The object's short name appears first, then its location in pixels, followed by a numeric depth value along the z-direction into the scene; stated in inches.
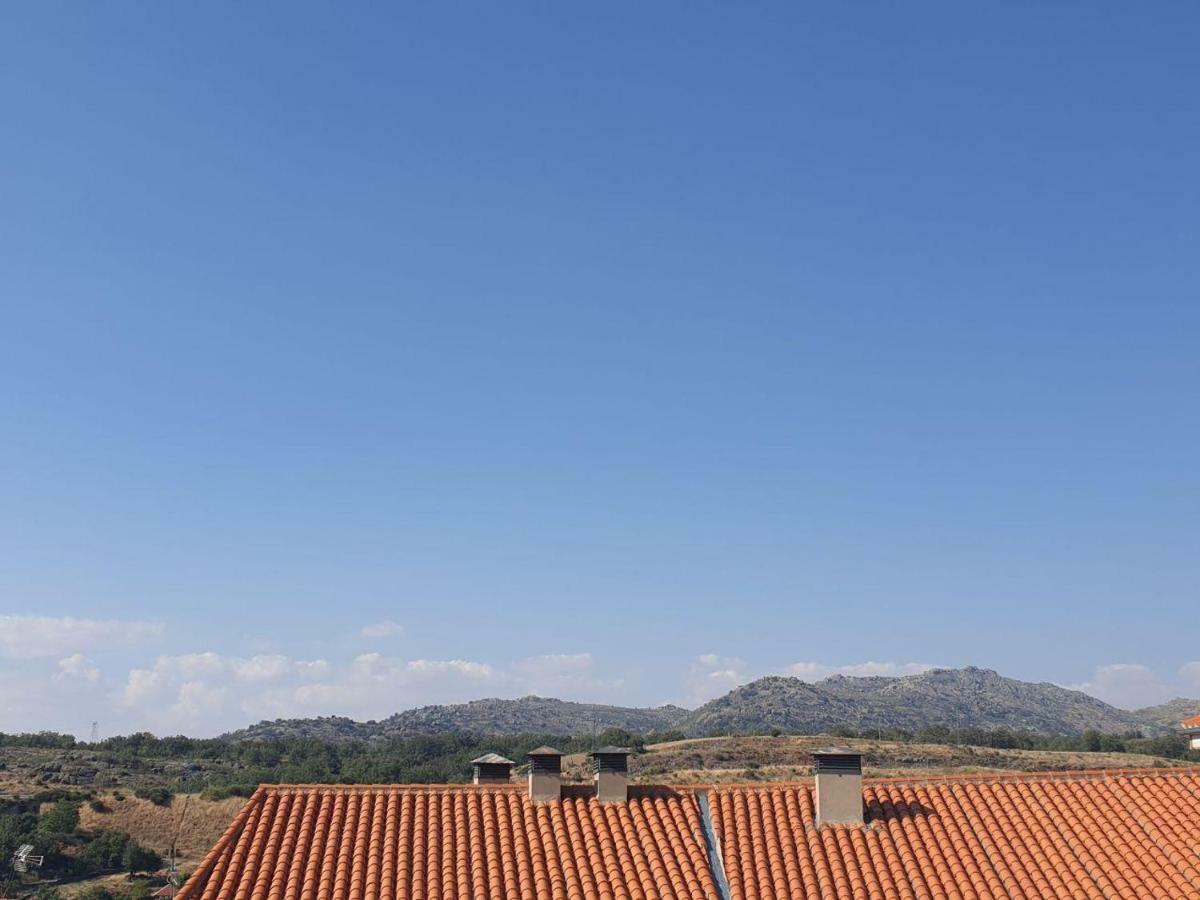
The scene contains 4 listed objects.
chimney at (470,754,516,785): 949.2
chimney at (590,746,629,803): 880.9
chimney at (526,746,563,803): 876.6
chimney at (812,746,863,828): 867.4
